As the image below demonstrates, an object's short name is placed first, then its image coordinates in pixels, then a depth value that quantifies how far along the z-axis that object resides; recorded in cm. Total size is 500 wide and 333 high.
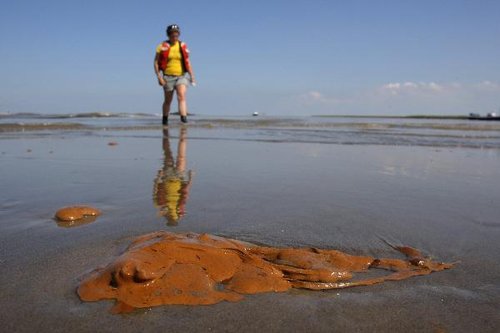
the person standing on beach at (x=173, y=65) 959
